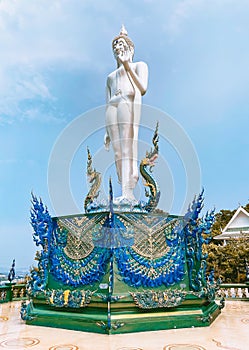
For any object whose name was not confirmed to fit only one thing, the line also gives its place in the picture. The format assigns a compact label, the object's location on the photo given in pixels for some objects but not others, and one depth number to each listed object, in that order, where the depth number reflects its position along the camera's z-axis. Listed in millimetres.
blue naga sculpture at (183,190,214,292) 4465
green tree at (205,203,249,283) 11398
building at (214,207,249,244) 15450
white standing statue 5570
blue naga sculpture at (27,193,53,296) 4539
